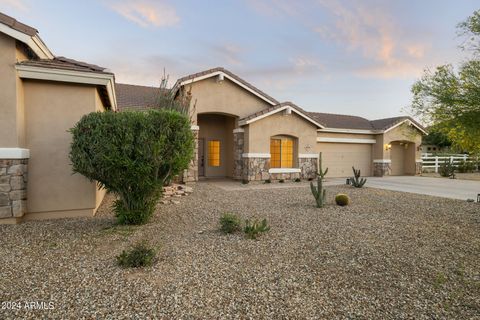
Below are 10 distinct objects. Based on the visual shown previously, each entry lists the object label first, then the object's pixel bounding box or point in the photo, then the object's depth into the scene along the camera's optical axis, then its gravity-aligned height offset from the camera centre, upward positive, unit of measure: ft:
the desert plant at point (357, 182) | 41.68 -3.25
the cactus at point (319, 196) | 27.40 -3.66
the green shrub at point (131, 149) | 17.48 +0.85
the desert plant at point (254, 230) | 17.76 -4.81
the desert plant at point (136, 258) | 13.07 -5.04
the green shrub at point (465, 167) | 71.56 -1.08
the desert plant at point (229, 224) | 18.78 -4.62
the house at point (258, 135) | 47.39 +5.93
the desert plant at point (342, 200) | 28.40 -4.22
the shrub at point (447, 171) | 60.75 -1.92
